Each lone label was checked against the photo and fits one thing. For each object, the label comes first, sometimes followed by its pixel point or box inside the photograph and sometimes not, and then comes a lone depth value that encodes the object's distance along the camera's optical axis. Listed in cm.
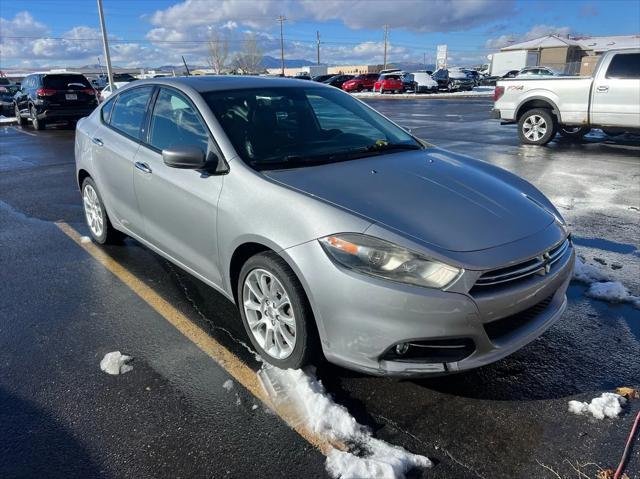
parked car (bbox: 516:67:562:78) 3294
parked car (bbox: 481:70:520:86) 5216
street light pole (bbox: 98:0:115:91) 2461
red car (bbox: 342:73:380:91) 4409
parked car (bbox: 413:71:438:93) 3916
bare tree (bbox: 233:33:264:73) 9462
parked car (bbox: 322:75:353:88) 4379
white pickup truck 970
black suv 1630
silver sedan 237
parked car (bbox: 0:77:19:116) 2382
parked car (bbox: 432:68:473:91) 4157
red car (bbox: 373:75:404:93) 3922
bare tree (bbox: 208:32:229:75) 8681
